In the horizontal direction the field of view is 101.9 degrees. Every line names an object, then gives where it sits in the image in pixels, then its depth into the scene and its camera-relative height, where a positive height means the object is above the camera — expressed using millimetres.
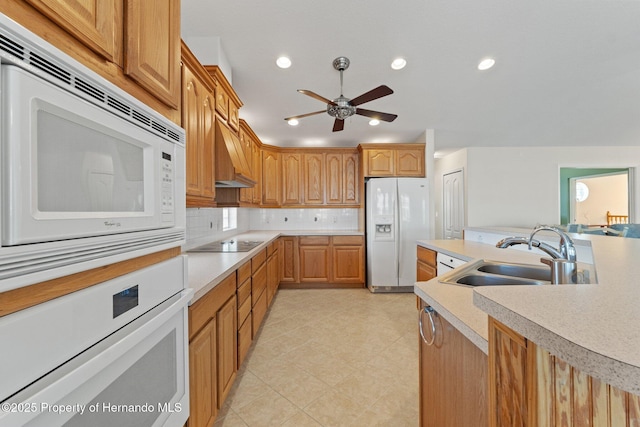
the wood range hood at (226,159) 2010 +427
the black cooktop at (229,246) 2266 -314
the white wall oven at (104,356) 393 -279
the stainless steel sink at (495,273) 1297 -342
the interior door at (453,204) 5332 +175
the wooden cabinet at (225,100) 2010 +998
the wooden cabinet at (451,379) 744 -565
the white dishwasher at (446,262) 2102 -427
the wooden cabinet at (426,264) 2514 -538
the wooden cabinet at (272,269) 3021 -716
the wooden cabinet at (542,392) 352 -287
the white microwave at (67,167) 376 +92
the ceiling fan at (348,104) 2256 +1015
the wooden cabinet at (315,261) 4027 -748
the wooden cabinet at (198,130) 1534 +550
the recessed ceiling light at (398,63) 2785 +1624
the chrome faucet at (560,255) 1012 -184
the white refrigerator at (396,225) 3830 -187
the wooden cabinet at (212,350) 1109 -695
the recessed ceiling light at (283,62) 2711 +1605
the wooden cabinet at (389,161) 3984 +791
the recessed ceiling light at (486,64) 2879 +1669
